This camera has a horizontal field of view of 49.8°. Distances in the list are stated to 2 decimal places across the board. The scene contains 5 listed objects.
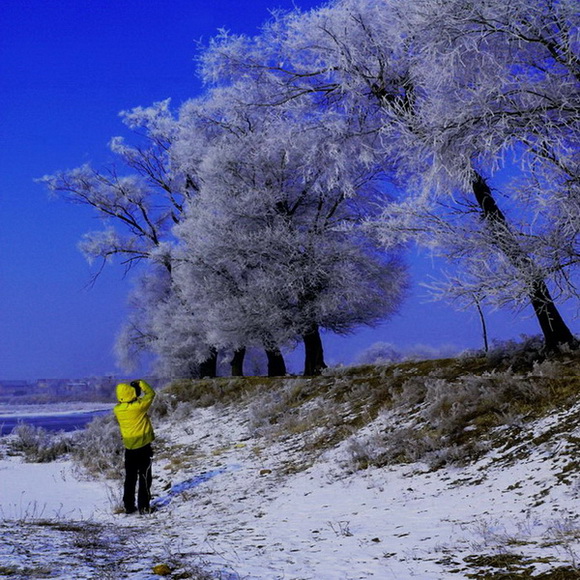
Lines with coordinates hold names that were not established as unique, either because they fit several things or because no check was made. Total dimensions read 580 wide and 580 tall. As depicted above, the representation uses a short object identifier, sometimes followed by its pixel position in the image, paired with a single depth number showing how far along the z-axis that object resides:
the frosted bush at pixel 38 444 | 15.94
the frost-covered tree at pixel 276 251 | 17.39
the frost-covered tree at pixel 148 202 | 26.81
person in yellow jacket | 9.33
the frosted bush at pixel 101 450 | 13.03
